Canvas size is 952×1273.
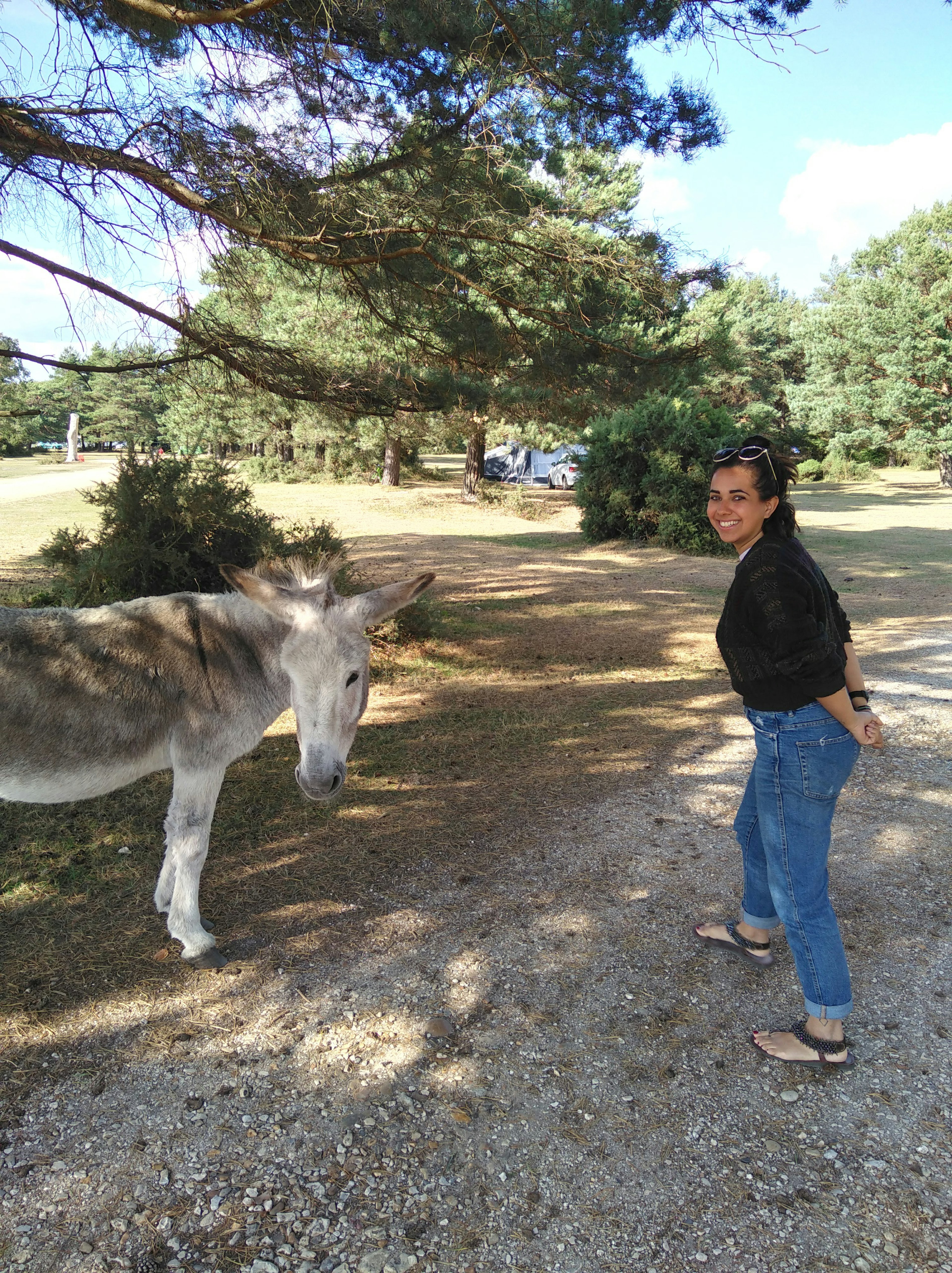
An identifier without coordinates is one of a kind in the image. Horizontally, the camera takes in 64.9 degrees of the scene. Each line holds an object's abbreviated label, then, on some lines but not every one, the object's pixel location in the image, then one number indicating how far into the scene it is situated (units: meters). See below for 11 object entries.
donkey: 3.34
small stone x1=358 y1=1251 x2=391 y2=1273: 2.31
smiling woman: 2.94
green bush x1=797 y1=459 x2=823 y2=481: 43.50
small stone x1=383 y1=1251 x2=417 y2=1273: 2.31
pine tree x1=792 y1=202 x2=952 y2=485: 34.72
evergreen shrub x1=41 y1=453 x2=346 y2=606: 7.81
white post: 38.84
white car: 33.00
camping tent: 35.94
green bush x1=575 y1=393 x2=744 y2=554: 17.25
